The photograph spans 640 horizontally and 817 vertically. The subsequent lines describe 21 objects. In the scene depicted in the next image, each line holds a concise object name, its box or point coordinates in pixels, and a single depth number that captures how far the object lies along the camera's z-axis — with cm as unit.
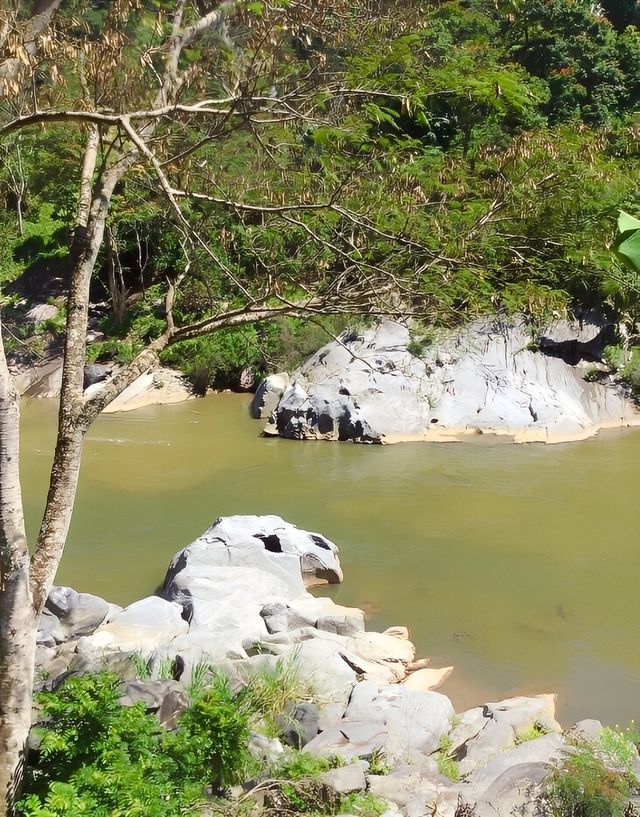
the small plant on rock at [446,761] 418
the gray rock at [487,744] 429
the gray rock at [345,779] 353
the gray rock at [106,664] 485
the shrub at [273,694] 440
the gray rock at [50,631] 579
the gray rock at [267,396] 1405
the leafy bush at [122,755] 281
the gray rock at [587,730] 430
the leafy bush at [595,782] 327
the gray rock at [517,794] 349
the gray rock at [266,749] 385
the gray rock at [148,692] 405
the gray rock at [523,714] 471
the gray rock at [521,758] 385
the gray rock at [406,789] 356
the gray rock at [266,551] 705
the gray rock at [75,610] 606
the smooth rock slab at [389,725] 419
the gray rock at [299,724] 435
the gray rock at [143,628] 576
